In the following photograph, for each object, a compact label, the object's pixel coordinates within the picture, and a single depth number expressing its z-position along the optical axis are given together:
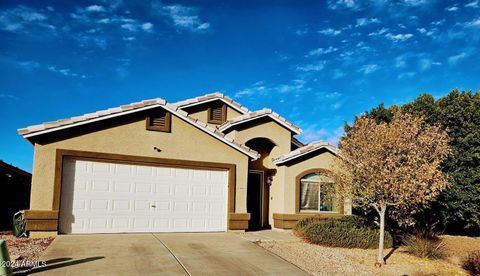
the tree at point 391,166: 11.23
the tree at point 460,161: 18.69
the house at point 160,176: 12.73
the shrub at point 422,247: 12.90
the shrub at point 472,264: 11.71
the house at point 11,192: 15.89
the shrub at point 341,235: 13.45
